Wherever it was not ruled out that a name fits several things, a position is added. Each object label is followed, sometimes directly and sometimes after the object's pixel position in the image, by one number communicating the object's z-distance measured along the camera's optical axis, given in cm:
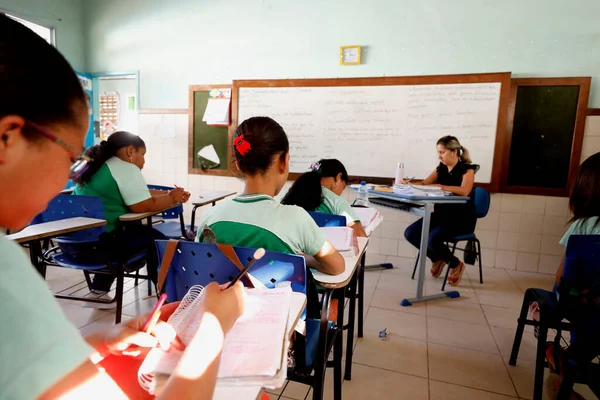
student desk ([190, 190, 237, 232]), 298
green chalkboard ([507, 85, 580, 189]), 330
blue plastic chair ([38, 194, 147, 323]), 218
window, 446
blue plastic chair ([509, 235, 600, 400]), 130
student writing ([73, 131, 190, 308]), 235
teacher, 320
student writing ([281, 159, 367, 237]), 205
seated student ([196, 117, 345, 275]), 119
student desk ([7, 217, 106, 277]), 172
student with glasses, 37
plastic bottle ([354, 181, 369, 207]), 321
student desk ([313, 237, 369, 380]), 122
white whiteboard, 353
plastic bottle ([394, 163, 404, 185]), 332
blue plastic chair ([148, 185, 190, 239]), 289
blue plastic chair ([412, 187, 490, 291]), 318
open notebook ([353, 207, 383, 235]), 211
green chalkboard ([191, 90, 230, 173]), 440
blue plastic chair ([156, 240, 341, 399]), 105
